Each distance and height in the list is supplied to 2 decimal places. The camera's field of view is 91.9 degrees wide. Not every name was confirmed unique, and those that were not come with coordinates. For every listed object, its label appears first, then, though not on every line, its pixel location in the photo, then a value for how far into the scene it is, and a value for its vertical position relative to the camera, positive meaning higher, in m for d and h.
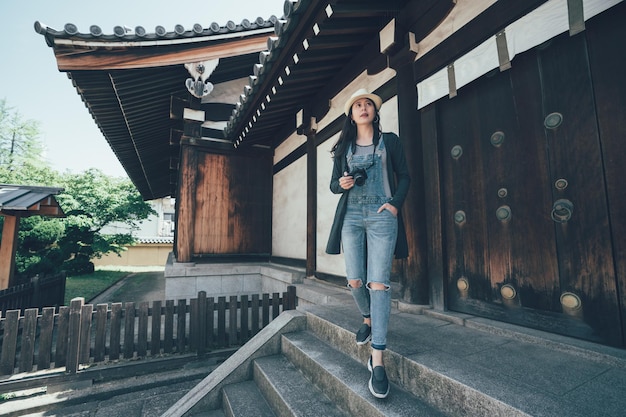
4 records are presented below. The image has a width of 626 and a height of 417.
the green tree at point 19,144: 23.97 +8.11
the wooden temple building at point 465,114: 2.18 +1.21
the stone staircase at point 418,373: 1.56 -0.84
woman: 2.06 +0.20
